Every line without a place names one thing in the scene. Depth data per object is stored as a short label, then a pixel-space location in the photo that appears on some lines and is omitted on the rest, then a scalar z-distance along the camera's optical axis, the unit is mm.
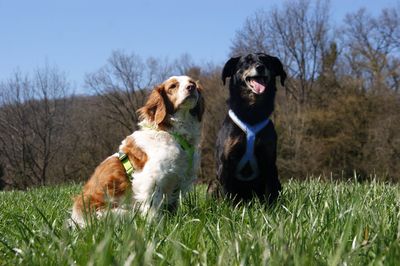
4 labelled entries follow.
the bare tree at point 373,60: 38531
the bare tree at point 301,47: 42625
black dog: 5395
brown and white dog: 4762
